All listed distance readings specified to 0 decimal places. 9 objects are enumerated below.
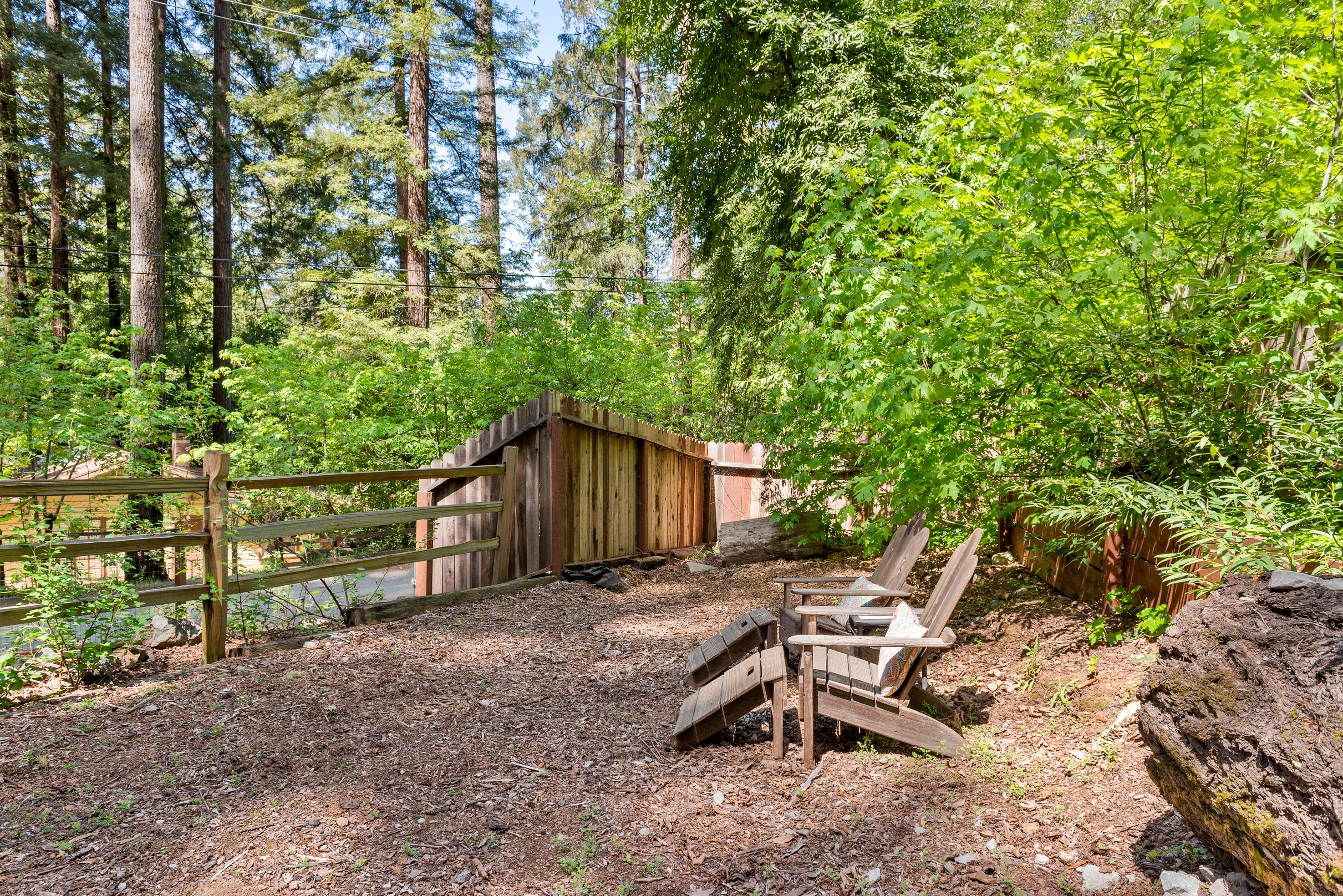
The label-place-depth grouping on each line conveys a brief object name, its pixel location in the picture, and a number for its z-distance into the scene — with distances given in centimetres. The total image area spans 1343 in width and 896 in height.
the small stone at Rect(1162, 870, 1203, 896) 201
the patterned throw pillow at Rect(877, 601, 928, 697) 330
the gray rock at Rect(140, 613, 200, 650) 501
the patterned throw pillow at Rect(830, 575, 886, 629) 426
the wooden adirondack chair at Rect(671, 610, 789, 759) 332
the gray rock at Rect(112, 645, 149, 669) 440
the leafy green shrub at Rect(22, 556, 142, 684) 390
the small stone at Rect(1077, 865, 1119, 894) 218
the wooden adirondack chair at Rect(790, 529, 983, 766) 311
